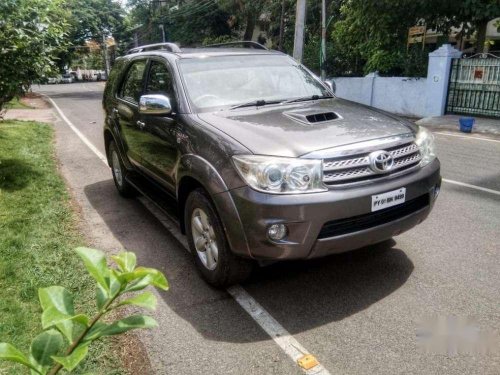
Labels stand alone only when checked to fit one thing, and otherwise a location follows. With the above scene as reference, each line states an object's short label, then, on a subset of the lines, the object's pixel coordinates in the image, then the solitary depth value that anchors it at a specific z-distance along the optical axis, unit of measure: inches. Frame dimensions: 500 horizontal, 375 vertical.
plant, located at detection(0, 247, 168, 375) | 34.6
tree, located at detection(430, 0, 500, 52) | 560.4
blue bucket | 462.3
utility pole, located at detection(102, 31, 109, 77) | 2102.4
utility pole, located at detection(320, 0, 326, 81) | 715.5
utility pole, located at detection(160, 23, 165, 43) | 1444.4
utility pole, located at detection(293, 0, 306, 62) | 616.5
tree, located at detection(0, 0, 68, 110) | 248.5
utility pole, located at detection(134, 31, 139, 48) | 2051.2
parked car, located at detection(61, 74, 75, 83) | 2541.3
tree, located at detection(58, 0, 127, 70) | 1771.7
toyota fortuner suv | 116.2
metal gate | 532.4
